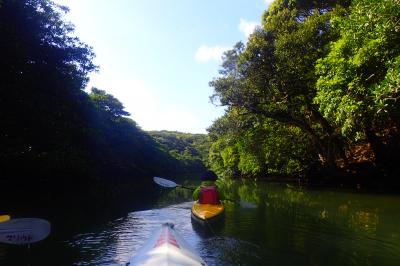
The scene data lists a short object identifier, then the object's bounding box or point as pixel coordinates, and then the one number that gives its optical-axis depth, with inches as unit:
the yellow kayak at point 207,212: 398.9
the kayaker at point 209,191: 462.6
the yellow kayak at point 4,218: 229.8
